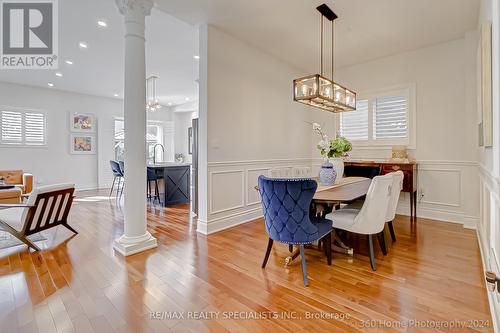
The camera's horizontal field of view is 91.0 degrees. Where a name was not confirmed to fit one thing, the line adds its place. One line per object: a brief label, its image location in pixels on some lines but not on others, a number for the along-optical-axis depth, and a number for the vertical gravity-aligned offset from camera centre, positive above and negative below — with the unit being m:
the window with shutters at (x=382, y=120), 4.52 +0.90
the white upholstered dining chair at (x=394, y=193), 2.57 -0.30
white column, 2.83 +0.51
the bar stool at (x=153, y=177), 5.48 -0.27
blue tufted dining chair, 2.06 -0.40
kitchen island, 5.44 -0.40
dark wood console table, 4.04 -0.14
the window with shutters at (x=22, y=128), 6.30 +0.99
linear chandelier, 2.94 +0.94
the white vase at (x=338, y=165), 3.25 +0.00
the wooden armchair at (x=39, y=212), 2.87 -0.60
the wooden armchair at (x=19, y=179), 5.46 -0.31
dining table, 2.30 -0.30
